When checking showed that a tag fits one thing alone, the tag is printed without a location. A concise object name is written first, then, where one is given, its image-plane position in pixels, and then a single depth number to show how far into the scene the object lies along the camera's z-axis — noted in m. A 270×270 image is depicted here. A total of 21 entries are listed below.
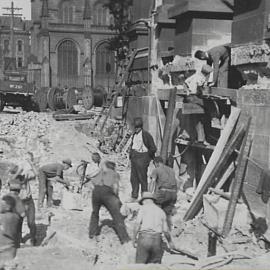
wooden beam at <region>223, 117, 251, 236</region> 7.99
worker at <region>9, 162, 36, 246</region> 7.80
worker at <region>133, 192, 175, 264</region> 5.84
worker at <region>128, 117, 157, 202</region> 9.74
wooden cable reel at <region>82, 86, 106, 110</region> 25.98
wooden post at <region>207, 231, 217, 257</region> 6.93
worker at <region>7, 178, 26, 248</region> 6.90
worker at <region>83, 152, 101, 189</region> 9.31
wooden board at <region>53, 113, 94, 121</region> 20.94
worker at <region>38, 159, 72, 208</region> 9.92
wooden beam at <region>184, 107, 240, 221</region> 8.65
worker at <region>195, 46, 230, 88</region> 10.12
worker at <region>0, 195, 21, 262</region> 6.57
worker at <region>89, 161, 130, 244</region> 7.59
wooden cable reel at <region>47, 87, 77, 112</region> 25.80
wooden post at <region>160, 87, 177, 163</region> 11.09
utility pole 60.96
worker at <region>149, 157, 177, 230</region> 8.44
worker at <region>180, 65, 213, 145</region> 10.16
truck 29.25
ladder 16.28
